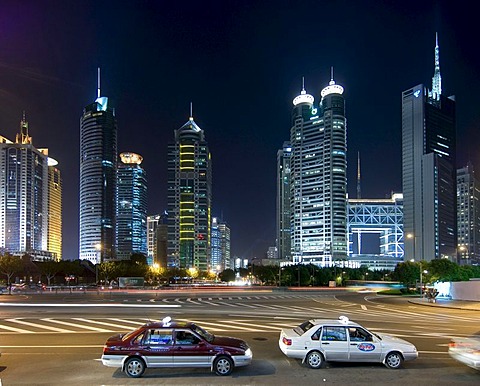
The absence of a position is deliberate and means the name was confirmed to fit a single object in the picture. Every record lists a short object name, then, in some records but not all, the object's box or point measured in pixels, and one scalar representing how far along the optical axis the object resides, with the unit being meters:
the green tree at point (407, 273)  74.75
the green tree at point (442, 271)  77.69
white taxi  14.58
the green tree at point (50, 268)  114.44
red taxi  13.52
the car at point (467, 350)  13.78
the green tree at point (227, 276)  155.23
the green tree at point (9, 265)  88.87
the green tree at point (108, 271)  112.06
